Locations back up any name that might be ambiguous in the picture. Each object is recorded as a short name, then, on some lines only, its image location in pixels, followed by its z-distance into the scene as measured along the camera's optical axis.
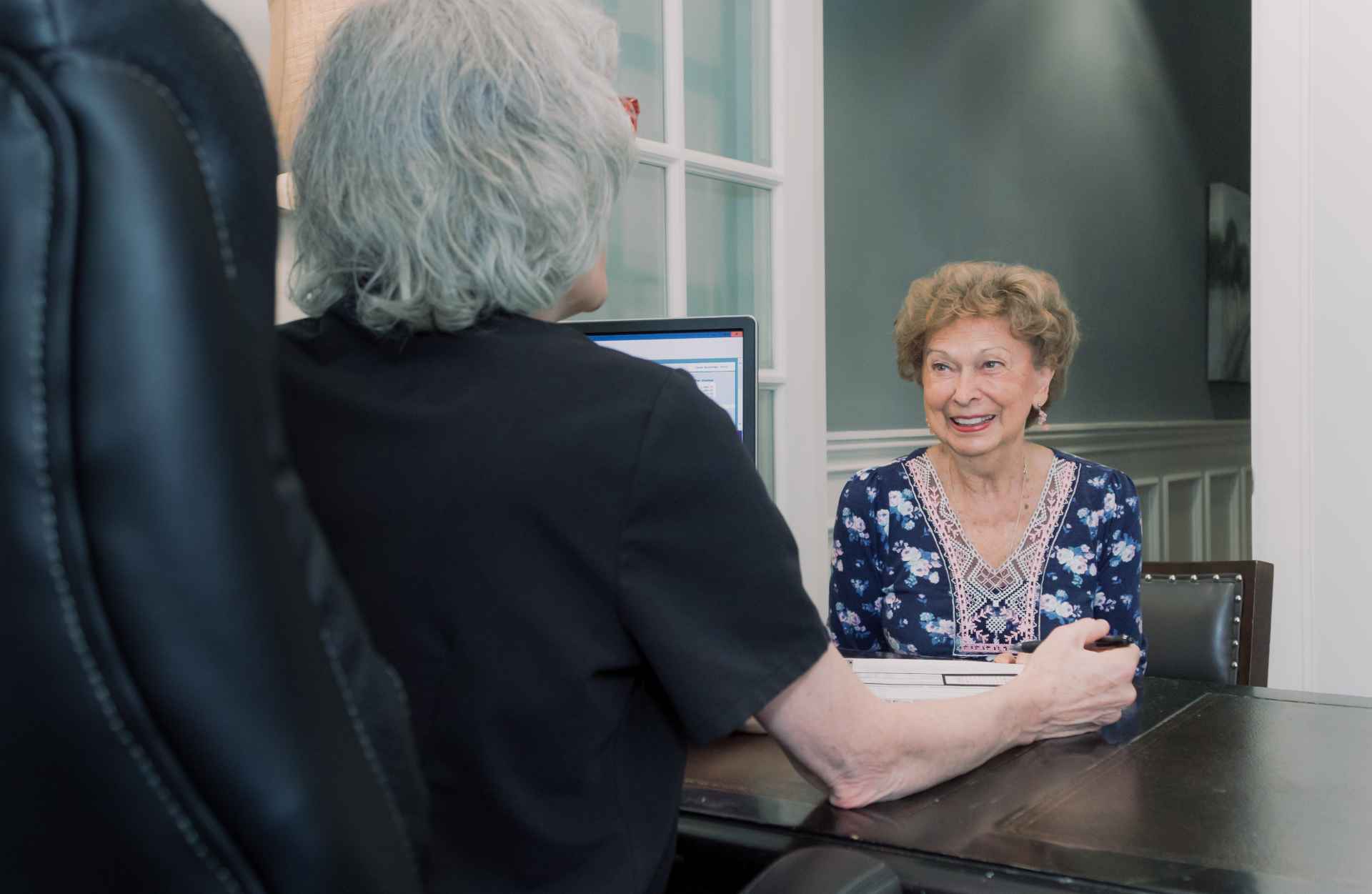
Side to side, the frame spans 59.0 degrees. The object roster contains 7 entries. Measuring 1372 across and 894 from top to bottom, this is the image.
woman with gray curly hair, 0.75
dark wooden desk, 0.87
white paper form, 1.29
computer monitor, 1.53
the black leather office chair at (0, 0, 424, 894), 0.38
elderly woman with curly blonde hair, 1.95
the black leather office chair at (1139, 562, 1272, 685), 1.84
